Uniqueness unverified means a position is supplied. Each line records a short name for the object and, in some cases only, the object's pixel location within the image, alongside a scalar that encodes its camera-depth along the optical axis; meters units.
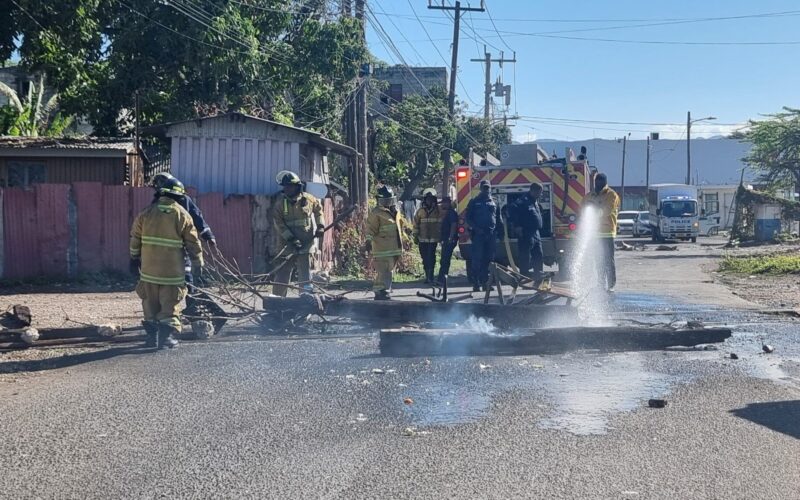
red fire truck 15.49
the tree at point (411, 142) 35.70
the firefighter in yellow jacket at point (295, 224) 10.87
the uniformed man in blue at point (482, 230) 13.45
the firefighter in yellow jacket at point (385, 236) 11.58
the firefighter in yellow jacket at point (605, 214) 12.82
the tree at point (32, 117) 23.20
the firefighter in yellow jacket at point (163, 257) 8.34
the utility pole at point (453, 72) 32.00
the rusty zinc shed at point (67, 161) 18.81
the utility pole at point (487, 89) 46.81
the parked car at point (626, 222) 47.94
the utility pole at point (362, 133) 19.95
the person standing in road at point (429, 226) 14.88
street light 64.38
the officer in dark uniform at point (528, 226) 14.03
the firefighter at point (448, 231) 14.76
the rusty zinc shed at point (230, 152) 17.14
